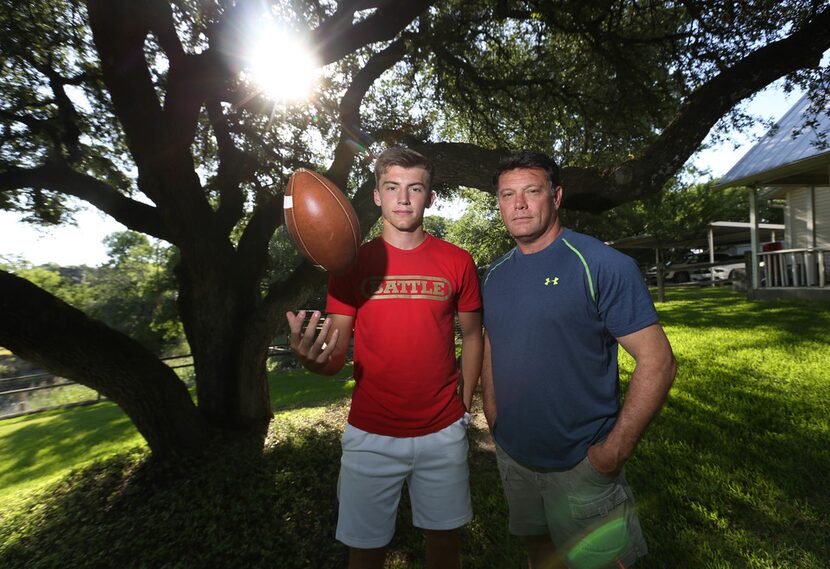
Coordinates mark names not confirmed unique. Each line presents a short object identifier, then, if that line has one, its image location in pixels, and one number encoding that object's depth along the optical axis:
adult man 1.68
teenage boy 1.97
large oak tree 4.78
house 11.32
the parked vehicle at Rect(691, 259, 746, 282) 28.50
